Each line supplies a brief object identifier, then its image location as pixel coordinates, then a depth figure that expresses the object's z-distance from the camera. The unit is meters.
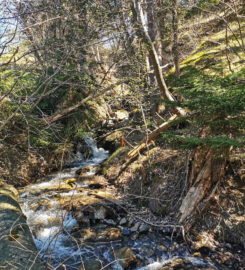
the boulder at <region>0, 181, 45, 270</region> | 2.96
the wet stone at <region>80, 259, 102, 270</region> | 4.28
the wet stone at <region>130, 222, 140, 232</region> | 5.28
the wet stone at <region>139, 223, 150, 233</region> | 5.20
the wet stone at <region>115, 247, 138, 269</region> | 4.32
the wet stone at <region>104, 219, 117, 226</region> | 5.57
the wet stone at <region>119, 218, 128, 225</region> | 5.54
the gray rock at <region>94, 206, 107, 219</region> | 5.74
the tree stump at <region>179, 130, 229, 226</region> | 4.79
